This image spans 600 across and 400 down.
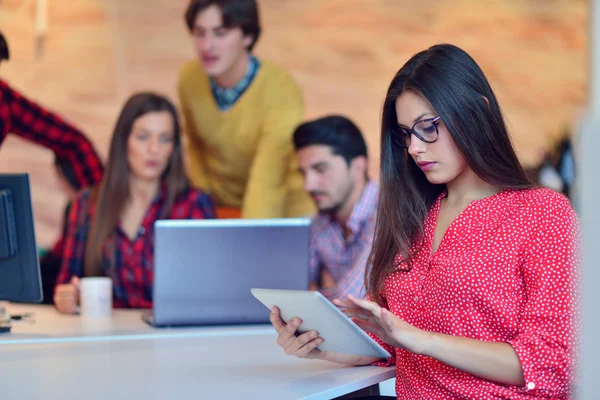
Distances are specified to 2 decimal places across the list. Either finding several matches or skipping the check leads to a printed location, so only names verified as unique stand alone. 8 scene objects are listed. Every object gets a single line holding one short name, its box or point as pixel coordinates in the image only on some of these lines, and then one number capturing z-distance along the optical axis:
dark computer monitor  2.05
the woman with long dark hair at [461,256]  1.50
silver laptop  2.34
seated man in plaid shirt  3.25
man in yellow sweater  3.92
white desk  1.59
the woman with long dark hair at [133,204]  3.12
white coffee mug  2.65
